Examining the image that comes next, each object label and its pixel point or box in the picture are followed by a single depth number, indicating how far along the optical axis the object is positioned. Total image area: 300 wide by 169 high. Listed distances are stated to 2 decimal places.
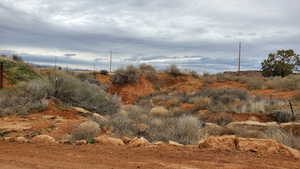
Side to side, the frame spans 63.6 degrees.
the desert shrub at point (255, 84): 25.68
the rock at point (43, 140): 6.53
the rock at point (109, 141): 6.44
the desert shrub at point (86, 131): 7.25
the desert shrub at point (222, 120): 11.01
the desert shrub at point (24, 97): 10.47
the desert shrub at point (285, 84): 22.67
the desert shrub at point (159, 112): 13.41
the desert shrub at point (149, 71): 35.12
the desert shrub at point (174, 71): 37.53
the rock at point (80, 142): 6.41
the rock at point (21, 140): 6.59
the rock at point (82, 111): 11.53
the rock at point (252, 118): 11.38
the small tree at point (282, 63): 37.06
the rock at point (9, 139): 6.70
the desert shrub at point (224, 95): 15.90
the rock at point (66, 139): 6.59
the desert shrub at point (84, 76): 27.36
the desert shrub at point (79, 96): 13.06
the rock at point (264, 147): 5.53
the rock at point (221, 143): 6.03
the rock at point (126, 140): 6.76
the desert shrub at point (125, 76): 32.06
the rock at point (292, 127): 8.31
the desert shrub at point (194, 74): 38.25
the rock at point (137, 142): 6.25
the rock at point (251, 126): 8.62
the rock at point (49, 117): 9.80
